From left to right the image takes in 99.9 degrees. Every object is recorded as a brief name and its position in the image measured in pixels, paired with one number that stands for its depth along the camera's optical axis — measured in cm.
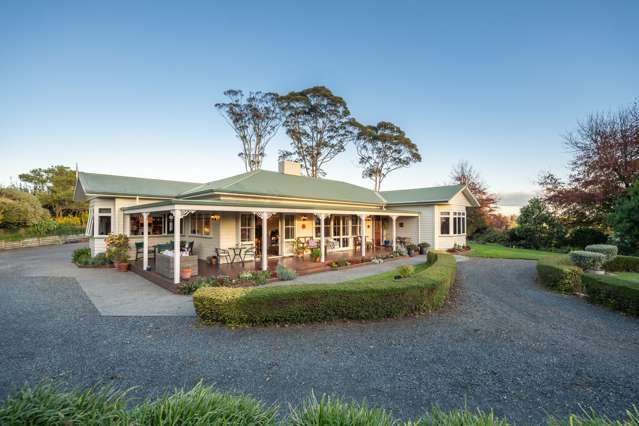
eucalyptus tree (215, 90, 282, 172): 2572
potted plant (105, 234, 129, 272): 1253
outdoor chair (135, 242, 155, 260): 1337
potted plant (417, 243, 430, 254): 1719
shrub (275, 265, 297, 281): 968
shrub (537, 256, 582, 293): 867
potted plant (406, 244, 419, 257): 1632
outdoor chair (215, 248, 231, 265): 1158
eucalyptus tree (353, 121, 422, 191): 3086
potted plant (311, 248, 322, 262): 1273
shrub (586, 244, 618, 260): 1160
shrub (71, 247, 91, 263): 1390
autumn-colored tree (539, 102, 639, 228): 1812
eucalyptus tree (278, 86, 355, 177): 2697
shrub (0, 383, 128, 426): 188
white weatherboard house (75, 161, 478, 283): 1198
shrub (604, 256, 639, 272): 1150
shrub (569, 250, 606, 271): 1016
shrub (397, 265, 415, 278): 923
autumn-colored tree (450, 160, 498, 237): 2650
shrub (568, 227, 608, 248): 1866
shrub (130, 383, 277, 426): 203
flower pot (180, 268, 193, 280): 891
